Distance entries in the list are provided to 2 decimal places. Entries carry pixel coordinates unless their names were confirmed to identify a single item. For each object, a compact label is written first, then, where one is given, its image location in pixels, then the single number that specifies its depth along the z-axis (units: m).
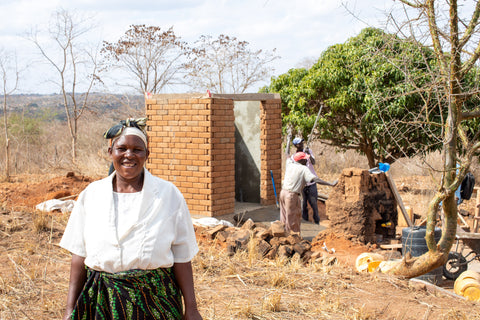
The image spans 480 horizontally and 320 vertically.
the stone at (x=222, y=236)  7.43
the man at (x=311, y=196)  10.30
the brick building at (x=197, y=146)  9.09
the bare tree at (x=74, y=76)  17.55
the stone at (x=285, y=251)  6.49
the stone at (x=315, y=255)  6.67
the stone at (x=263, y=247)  6.51
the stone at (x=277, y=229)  7.23
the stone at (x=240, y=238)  6.80
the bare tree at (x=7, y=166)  12.56
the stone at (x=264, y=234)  7.06
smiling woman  2.30
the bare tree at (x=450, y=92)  4.84
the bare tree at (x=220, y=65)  21.39
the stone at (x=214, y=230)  7.66
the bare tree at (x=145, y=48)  20.22
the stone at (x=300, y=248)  6.73
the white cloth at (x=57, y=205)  8.86
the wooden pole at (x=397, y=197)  9.05
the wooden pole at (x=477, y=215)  9.53
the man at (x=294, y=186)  7.98
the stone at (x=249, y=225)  7.74
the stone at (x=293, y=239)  7.08
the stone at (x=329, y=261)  6.17
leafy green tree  12.20
